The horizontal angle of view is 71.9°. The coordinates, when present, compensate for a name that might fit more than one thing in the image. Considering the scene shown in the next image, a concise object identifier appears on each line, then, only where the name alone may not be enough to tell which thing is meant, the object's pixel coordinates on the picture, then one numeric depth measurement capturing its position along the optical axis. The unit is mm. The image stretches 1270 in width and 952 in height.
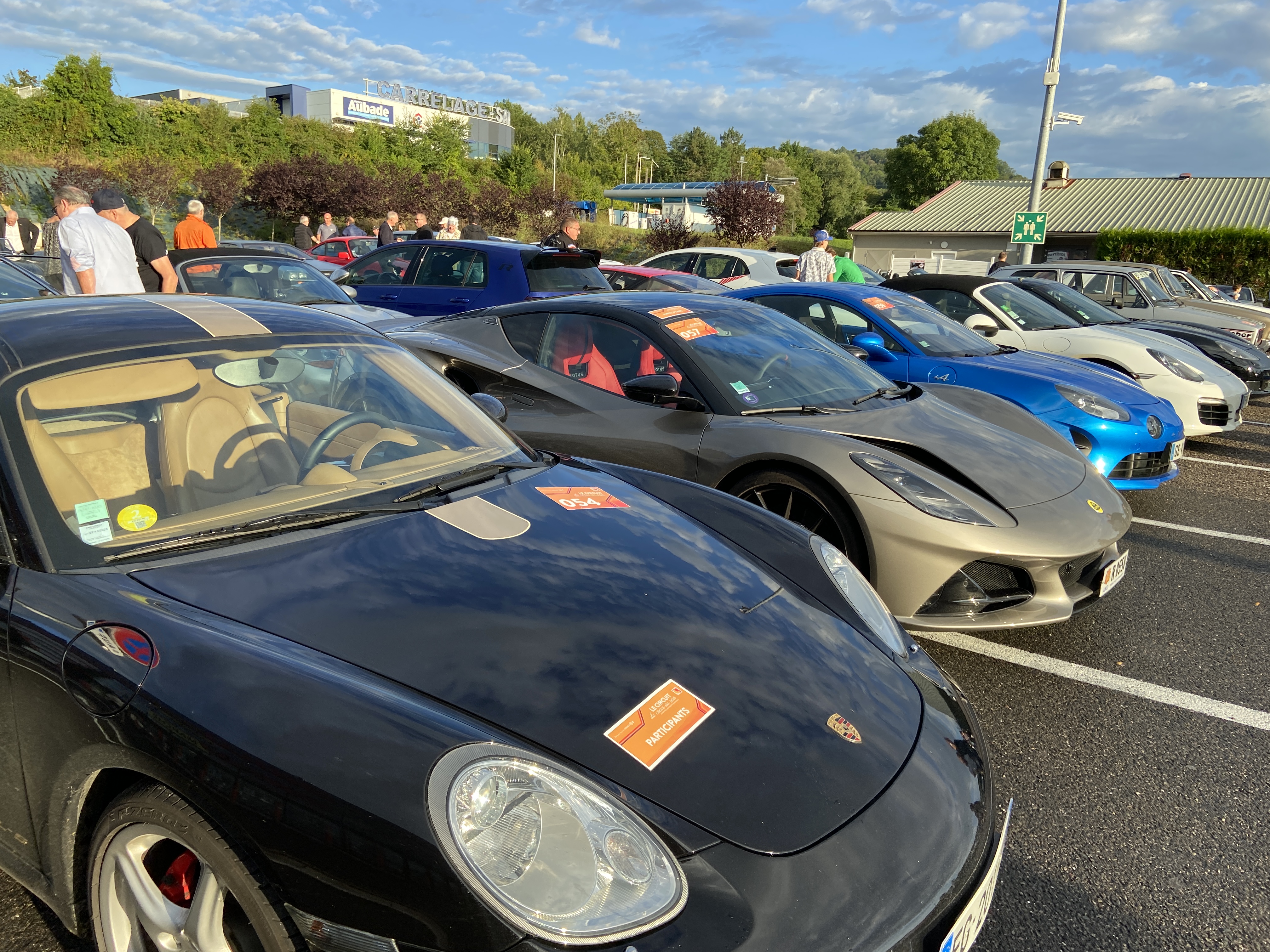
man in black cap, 7102
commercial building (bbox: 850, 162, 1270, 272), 34438
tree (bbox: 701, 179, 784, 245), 31250
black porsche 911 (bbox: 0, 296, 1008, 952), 1330
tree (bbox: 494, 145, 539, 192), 61281
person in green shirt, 10688
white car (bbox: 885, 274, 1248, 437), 7391
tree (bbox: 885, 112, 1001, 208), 80438
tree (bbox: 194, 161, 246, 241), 36562
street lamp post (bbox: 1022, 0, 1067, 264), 17734
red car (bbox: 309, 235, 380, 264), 15797
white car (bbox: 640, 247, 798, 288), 12242
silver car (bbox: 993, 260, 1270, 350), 11508
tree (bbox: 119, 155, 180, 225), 34062
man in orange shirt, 8961
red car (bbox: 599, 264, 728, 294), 10445
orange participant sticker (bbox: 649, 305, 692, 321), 4215
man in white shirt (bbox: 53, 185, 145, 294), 6195
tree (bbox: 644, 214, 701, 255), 31281
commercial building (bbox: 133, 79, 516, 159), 86312
